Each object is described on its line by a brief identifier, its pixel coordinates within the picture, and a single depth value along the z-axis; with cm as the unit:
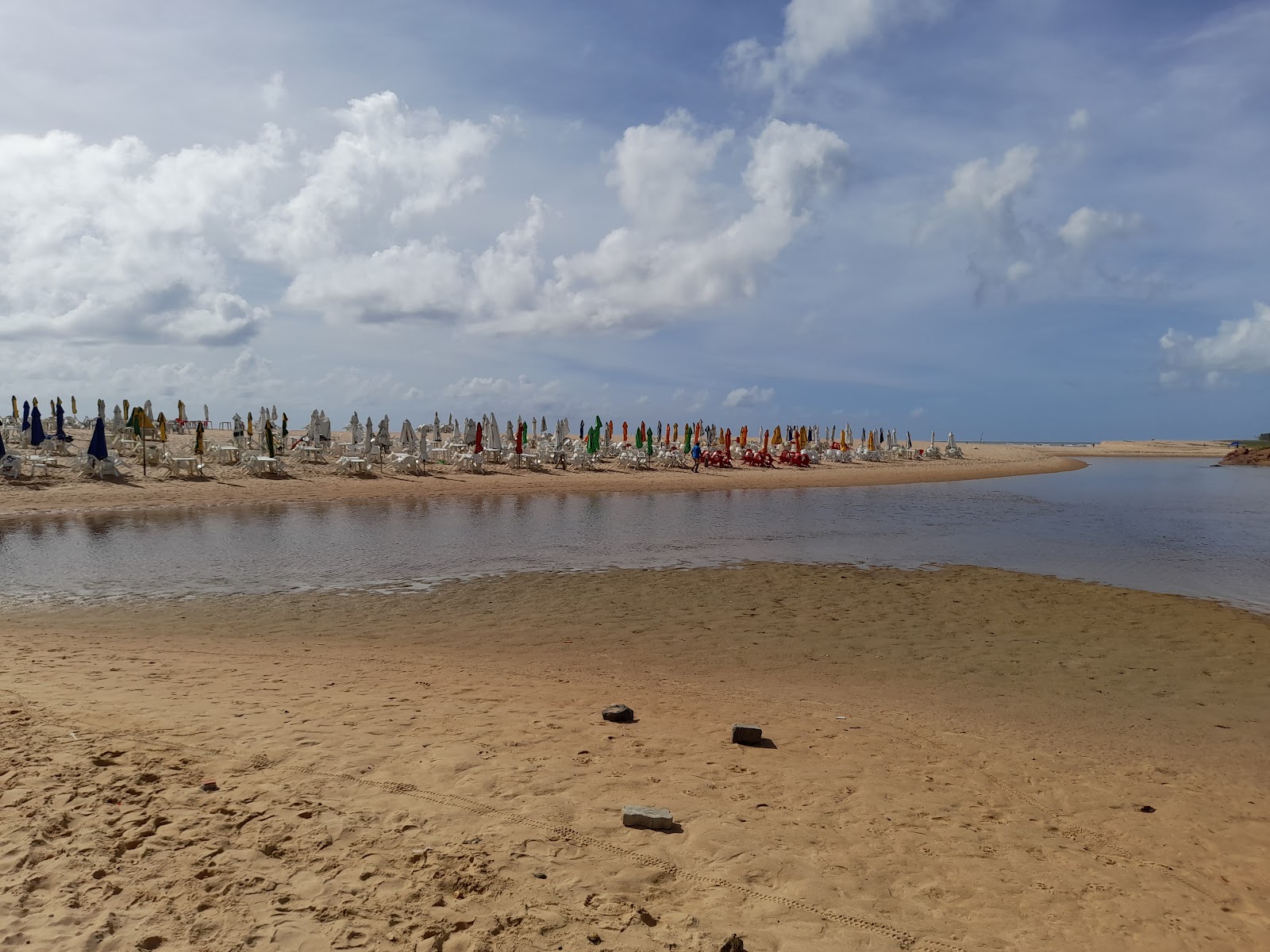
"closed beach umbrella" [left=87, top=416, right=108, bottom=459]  2533
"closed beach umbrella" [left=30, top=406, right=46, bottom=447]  2937
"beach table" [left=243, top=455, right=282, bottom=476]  2906
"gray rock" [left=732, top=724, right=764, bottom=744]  599
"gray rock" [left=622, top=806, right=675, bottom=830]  449
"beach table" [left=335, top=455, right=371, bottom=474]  3055
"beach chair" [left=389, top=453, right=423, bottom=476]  3180
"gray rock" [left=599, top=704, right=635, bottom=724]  639
